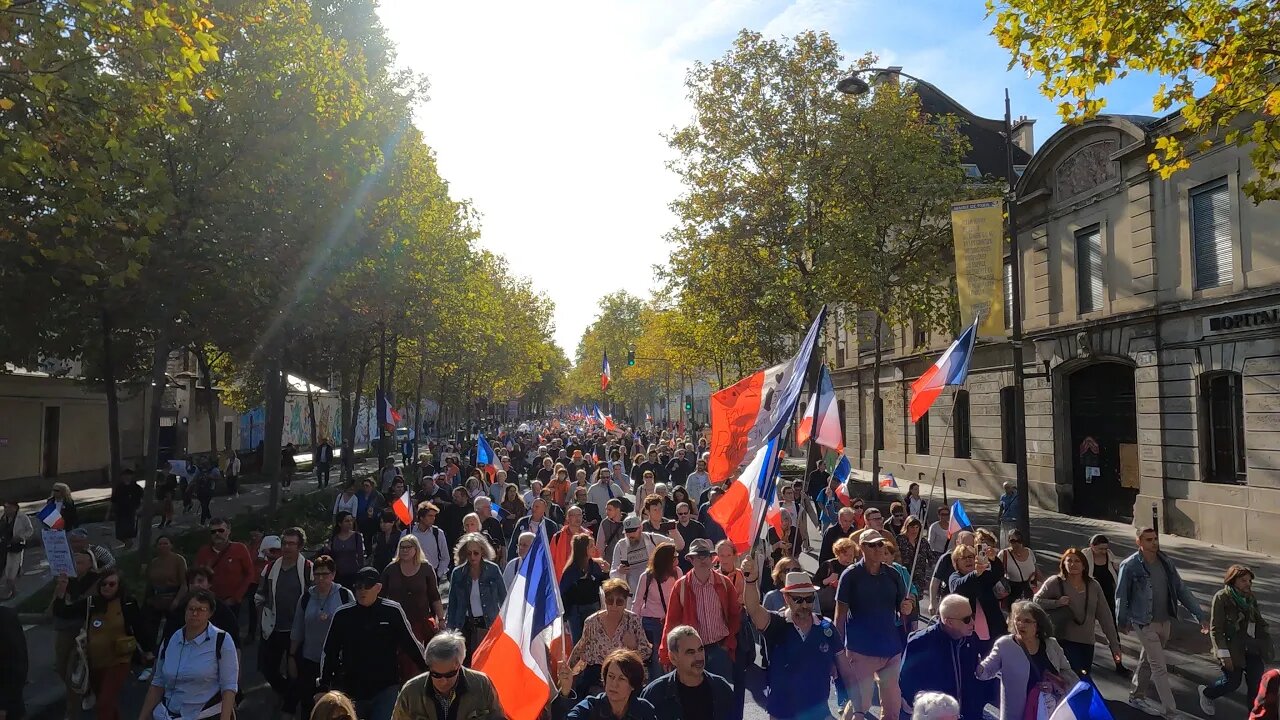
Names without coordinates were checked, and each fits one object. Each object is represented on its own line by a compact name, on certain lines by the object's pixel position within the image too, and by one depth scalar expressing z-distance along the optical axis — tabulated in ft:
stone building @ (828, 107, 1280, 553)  56.59
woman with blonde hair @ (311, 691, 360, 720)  13.60
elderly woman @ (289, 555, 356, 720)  21.86
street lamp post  46.09
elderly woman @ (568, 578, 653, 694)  19.36
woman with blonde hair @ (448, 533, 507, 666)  25.45
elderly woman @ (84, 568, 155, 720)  22.18
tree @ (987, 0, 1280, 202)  27.73
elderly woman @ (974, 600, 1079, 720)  18.52
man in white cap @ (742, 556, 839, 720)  19.85
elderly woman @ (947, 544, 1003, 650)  24.02
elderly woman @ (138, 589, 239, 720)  17.97
